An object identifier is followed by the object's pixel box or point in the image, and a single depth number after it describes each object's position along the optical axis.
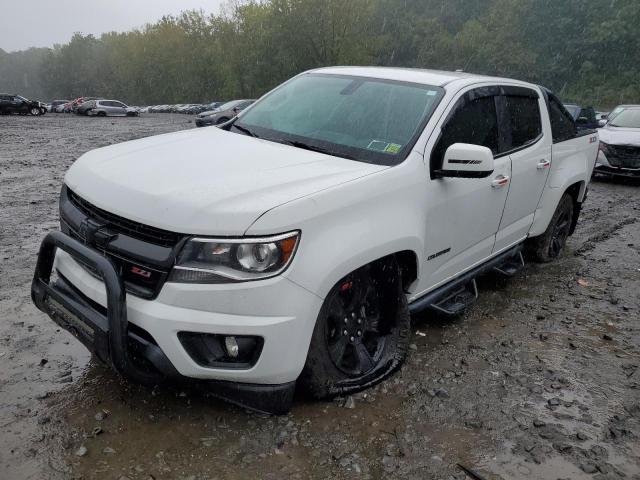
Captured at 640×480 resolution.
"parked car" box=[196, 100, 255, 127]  24.36
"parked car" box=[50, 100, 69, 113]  45.94
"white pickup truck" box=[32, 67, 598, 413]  2.42
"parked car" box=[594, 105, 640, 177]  10.39
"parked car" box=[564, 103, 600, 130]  13.72
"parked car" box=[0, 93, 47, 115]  33.59
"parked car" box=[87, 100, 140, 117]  38.16
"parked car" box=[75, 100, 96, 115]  38.19
